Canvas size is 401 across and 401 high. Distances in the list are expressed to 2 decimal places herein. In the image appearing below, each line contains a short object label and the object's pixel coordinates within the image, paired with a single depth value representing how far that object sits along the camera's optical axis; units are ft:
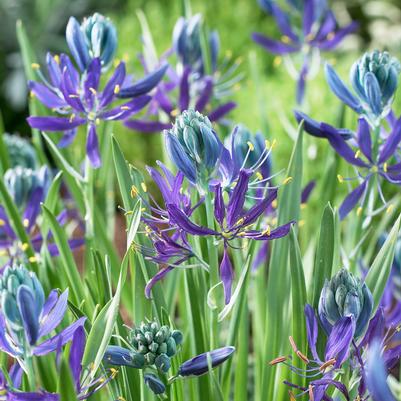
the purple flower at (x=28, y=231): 3.57
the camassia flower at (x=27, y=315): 2.99
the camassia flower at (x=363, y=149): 3.30
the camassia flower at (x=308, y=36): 4.04
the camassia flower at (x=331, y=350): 3.03
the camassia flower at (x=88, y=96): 3.38
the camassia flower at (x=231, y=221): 3.06
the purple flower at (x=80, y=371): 3.04
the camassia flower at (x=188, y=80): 3.70
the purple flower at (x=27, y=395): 3.00
